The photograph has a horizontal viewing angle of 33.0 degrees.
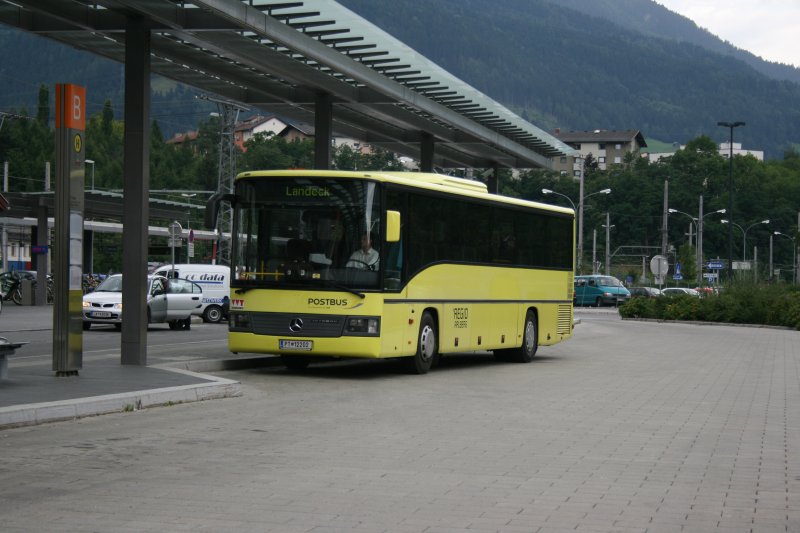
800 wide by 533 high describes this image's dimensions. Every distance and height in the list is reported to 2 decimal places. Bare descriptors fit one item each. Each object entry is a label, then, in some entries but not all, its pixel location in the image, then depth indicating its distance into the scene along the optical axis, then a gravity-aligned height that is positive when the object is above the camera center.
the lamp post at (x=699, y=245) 93.01 +3.60
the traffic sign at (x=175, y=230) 41.02 +1.80
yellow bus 19.97 +0.38
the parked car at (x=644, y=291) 79.56 +0.21
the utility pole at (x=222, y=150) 60.38 +6.30
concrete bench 15.35 -0.73
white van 44.16 +0.24
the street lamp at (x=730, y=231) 76.06 +3.74
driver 20.22 +0.53
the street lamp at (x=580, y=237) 70.89 +3.16
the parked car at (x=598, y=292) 80.19 +0.14
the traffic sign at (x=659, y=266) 60.47 +1.29
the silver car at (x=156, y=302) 36.44 -0.38
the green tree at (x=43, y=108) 127.64 +16.99
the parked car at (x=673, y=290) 73.95 +0.27
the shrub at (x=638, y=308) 59.08 -0.61
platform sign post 16.64 +0.75
